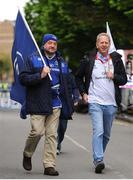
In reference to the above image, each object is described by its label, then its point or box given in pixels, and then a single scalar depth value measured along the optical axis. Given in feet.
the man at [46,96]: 46.84
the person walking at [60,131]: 60.89
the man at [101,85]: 49.42
